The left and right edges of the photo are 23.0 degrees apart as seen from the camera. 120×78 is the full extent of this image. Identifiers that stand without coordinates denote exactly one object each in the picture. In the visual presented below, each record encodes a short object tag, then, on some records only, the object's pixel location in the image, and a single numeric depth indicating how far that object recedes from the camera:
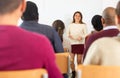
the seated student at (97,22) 4.20
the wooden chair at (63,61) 2.37
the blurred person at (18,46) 1.53
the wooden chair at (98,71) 1.91
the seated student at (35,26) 3.13
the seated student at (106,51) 2.17
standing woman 7.65
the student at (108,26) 3.20
